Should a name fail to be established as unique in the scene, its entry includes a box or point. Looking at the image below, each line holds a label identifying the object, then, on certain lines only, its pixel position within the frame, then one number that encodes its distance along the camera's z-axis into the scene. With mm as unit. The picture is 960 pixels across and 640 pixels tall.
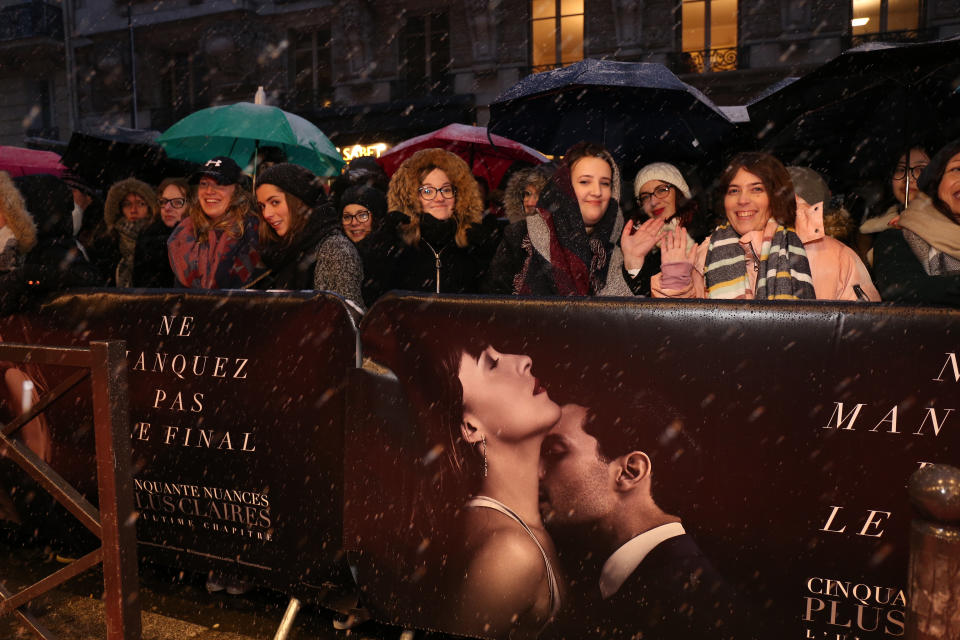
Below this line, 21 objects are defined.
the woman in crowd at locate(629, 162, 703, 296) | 4578
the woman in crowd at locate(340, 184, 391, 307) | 5184
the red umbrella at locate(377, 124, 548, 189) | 7809
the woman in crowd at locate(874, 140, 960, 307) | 3258
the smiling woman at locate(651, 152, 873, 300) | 3441
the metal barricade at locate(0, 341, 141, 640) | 2510
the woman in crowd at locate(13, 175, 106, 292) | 3541
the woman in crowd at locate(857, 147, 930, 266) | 4676
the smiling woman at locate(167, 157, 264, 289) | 4605
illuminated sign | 19828
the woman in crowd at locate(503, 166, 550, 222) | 6113
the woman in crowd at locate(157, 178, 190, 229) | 6223
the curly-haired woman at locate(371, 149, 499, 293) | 4480
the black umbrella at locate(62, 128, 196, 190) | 8141
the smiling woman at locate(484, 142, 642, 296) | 3887
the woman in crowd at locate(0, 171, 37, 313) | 4152
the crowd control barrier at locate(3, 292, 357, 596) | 2998
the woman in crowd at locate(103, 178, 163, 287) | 6598
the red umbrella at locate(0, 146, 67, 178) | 9180
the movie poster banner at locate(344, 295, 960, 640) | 2320
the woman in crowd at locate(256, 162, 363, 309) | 3951
